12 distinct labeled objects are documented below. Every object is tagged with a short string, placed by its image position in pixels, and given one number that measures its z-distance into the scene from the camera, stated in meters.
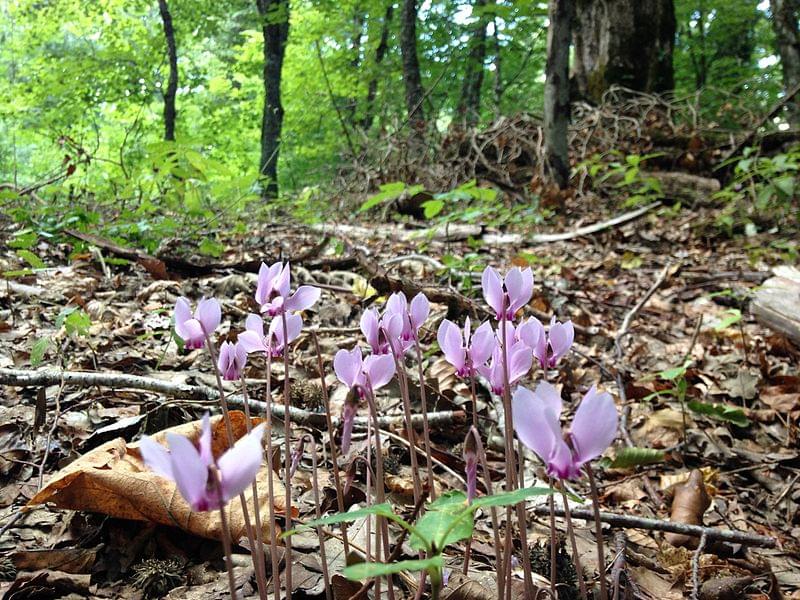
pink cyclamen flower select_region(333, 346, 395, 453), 0.22
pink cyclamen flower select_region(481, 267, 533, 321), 0.23
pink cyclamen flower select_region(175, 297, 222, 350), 0.21
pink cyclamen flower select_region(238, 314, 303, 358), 0.24
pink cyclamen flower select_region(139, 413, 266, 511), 0.13
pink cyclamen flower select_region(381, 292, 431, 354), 0.23
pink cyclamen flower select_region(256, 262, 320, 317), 0.23
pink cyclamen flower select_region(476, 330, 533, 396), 0.22
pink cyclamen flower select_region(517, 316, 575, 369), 0.23
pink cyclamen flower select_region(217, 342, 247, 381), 0.24
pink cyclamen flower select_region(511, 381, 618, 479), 0.15
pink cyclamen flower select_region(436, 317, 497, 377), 0.23
